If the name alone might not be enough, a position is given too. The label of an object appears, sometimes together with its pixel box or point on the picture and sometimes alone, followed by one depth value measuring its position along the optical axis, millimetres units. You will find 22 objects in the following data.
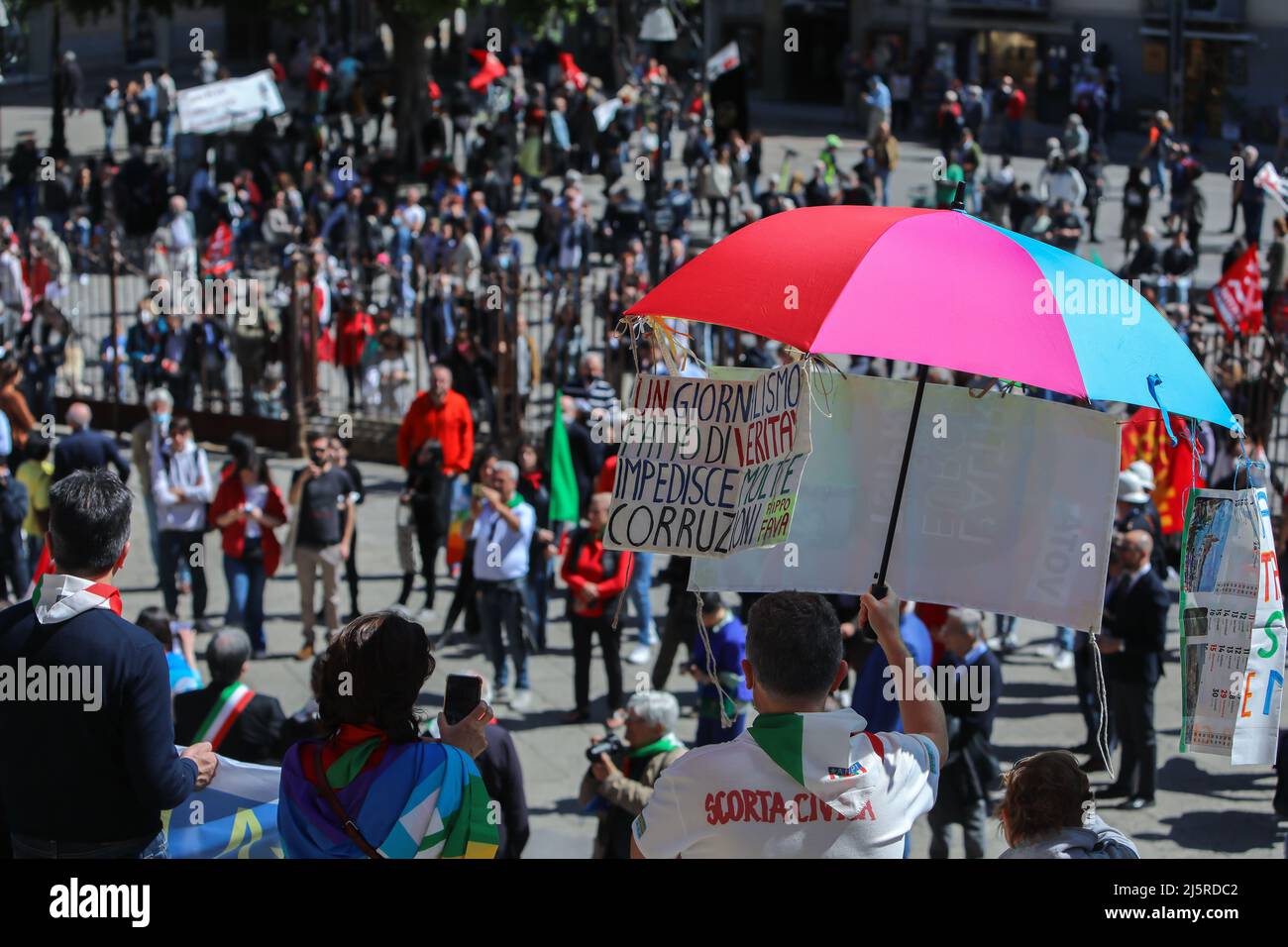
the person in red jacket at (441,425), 13398
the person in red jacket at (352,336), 17844
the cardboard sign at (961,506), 4914
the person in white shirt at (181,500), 12602
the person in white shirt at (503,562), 11242
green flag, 12789
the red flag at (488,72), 32150
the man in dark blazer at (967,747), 8352
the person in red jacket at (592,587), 10688
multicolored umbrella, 4417
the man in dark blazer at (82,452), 12562
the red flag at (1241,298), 14164
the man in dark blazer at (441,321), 17406
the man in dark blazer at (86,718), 3850
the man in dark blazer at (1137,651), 9469
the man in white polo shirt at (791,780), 3637
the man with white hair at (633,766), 7410
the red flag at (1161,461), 12344
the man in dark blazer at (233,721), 7344
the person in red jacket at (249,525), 12125
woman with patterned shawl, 3747
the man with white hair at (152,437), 12938
